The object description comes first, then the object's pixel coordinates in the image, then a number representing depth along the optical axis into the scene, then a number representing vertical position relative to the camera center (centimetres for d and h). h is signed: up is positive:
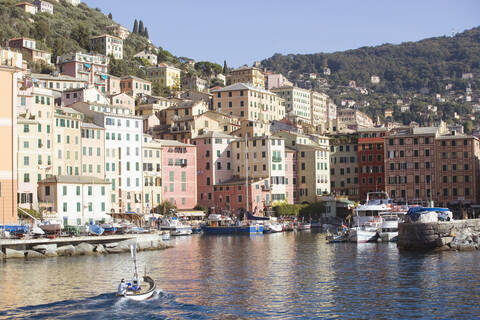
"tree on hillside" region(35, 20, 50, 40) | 18485 +4435
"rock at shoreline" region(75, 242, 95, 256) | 6478 -405
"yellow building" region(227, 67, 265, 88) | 19501 +3362
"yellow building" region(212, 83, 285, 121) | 14712 +2019
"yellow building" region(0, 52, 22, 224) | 7025 +593
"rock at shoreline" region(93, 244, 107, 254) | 6619 -417
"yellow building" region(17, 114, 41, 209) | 8756 +529
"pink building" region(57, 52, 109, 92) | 15550 +2912
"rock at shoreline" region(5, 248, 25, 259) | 6025 -409
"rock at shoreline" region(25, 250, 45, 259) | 6156 -423
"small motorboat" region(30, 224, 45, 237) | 6538 -246
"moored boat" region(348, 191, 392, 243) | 7706 -264
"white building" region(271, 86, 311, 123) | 19040 +2214
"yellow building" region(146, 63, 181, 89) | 18812 +3281
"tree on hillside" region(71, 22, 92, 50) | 19524 +4537
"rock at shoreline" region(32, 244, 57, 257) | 6247 -388
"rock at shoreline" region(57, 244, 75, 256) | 6372 -412
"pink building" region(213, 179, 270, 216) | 11425 +71
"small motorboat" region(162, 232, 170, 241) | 8632 -408
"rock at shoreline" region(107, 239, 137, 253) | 6712 -415
